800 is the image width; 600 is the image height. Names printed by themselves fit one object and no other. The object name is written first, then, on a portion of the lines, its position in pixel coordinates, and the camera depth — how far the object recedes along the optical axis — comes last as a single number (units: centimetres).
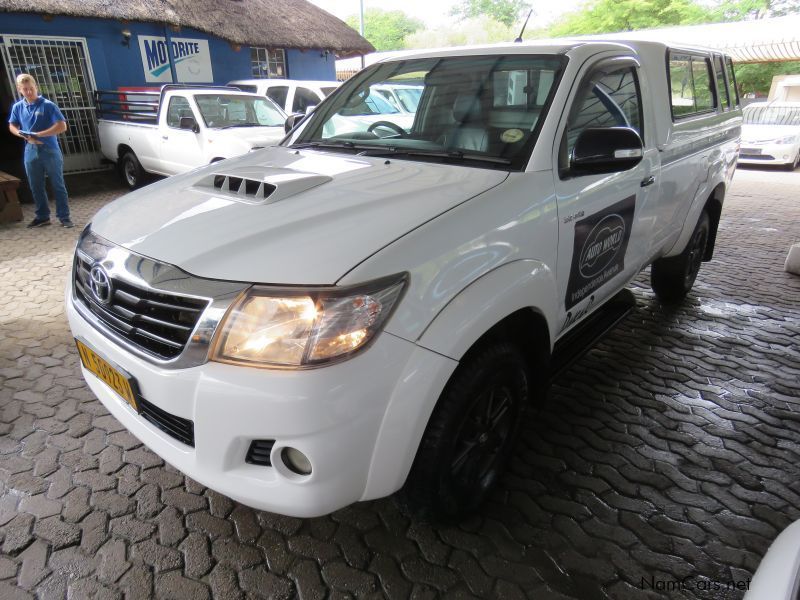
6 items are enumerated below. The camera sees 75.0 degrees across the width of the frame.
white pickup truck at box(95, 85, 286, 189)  779
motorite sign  1205
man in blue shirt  655
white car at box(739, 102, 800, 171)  1257
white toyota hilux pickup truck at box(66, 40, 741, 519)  152
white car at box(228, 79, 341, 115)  1046
